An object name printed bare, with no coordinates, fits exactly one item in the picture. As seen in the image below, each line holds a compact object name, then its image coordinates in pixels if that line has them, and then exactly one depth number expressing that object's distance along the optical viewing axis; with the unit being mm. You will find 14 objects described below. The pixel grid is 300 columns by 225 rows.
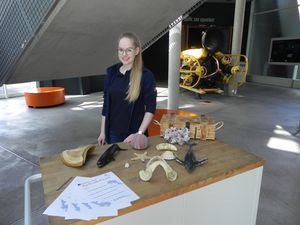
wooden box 1455
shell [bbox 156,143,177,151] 1327
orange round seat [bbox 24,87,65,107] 6023
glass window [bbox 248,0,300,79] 9172
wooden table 938
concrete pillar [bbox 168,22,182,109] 5156
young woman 1605
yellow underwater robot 7105
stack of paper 838
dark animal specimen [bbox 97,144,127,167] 1158
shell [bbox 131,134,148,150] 1334
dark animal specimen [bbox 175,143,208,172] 1120
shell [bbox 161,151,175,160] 1219
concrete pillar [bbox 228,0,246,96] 7367
